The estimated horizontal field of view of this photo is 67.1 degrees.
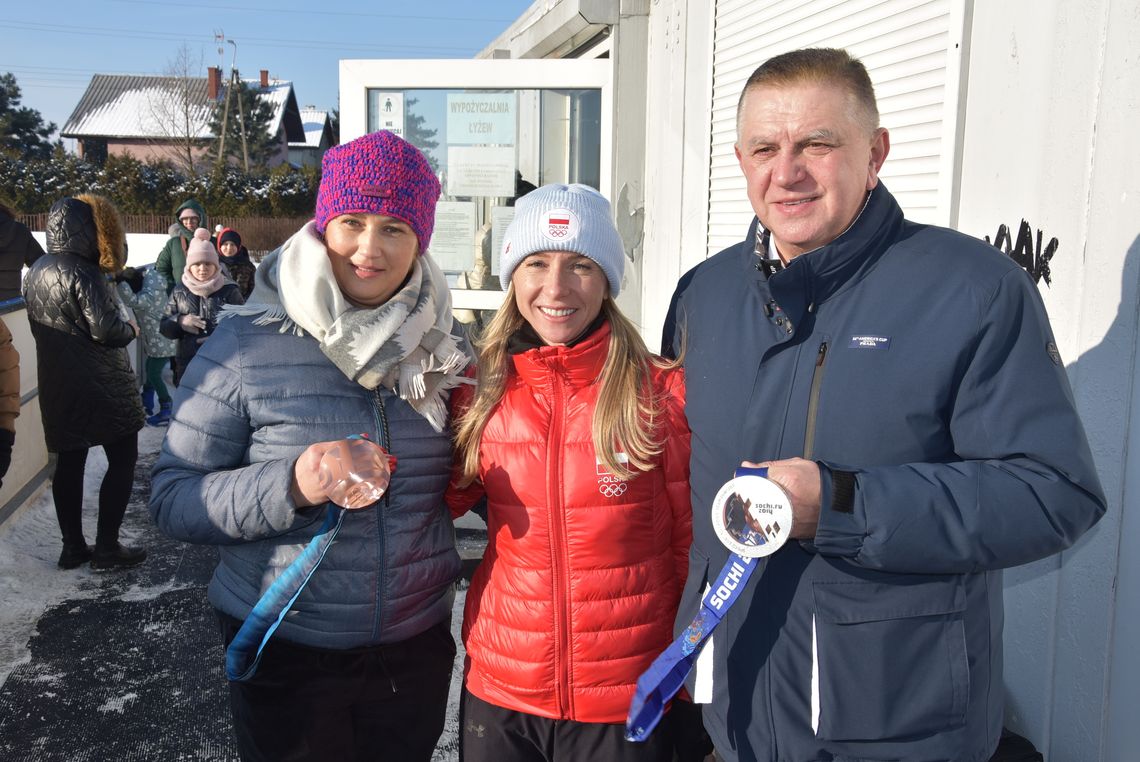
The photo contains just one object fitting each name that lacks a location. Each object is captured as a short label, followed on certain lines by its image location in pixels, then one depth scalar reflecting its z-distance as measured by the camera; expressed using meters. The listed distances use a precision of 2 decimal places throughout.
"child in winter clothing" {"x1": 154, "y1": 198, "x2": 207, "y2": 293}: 8.76
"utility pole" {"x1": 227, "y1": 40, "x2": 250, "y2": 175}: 44.28
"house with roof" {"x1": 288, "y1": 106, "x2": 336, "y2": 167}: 57.66
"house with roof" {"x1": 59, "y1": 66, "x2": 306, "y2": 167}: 45.97
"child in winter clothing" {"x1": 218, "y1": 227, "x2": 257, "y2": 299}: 9.73
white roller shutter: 2.68
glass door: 5.05
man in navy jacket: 1.40
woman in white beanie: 1.91
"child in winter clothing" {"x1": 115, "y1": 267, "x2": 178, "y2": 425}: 7.96
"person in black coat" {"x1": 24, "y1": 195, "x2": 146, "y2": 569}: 4.51
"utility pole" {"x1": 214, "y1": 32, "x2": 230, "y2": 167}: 43.44
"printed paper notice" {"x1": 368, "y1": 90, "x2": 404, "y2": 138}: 5.17
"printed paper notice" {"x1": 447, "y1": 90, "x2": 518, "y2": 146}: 5.11
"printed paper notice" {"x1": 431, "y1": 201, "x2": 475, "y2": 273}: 5.24
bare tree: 44.47
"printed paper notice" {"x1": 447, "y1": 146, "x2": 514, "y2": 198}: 5.18
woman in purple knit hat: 1.86
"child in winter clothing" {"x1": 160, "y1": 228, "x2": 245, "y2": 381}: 6.80
